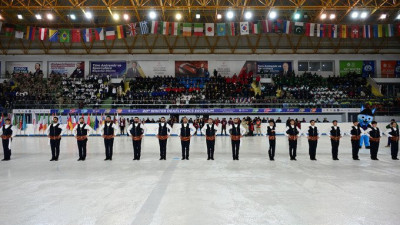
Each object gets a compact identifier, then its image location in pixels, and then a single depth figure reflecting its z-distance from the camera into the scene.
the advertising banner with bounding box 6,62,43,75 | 32.94
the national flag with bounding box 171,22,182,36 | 22.70
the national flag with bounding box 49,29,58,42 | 22.09
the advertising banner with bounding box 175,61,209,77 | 33.25
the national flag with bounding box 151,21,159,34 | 21.84
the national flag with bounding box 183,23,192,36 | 23.16
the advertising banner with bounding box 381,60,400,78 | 33.66
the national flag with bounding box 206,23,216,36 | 22.83
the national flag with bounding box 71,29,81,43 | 22.73
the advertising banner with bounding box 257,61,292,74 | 33.66
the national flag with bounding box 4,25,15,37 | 23.96
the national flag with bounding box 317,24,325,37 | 22.61
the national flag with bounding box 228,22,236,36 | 23.34
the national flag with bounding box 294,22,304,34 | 21.80
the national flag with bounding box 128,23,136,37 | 22.07
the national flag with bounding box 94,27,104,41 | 22.19
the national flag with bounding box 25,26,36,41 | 23.38
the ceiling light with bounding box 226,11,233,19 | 23.39
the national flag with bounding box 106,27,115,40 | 22.50
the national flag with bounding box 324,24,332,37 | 22.88
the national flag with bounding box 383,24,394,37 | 23.25
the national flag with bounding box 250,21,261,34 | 21.98
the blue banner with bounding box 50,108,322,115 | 24.98
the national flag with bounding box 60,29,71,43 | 22.72
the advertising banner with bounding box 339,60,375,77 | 33.56
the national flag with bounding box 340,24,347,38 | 23.36
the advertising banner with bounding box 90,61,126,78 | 33.19
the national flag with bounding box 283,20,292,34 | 21.61
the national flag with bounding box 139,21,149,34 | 21.41
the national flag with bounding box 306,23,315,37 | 22.16
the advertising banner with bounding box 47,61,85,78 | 33.00
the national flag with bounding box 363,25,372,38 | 22.83
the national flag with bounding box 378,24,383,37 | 23.36
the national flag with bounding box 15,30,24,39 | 23.53
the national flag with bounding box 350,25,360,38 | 23.03
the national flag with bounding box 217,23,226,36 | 23.06
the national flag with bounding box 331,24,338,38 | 23.05
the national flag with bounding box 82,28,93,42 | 22.29
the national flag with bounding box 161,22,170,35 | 22.22
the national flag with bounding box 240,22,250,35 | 22.12
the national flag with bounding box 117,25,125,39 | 22.39
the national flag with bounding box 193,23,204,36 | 23.92
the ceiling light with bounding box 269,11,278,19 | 24.19
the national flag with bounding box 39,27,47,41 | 22.06
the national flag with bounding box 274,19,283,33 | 22.13
